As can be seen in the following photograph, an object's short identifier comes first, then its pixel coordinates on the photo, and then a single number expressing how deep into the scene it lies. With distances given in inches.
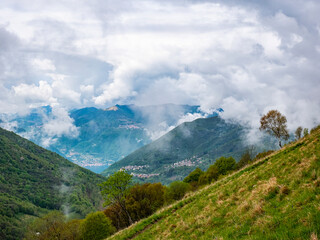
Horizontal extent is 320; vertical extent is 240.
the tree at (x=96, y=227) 2321.6
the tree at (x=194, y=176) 4266.7
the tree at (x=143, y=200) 2509.8
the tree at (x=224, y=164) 3487.5
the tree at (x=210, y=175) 3388.8
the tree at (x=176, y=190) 2805.1
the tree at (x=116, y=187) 1919.3
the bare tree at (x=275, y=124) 2258.9
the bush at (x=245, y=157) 3545.8
